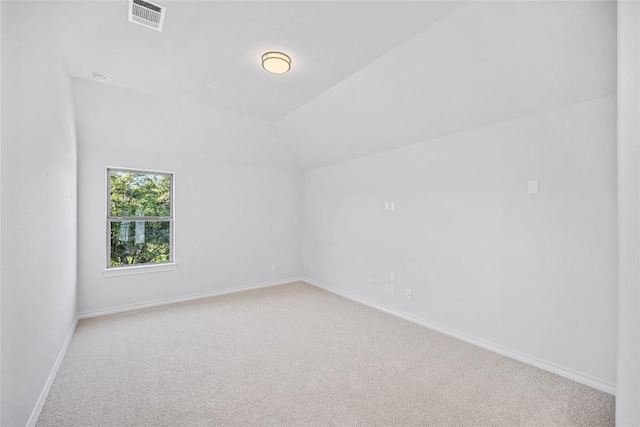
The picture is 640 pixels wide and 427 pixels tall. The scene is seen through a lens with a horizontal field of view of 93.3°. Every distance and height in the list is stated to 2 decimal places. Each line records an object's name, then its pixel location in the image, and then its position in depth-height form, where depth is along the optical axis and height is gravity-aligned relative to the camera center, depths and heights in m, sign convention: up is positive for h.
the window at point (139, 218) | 4.38 -0.04
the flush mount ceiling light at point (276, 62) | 2.63 +1.35
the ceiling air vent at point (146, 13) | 2.03 +1.42
